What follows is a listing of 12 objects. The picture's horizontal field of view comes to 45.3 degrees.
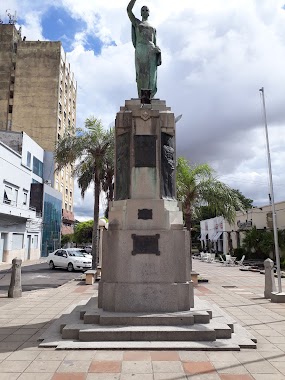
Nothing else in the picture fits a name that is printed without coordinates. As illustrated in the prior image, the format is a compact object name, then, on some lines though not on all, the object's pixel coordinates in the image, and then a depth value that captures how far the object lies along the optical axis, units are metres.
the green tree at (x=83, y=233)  65.44
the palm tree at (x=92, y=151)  19.17
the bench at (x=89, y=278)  16.39
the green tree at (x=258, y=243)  29.28
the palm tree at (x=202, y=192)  19.36
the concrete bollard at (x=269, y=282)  12.19
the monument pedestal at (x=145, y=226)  7.02
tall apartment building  51.59
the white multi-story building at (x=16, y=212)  30.61
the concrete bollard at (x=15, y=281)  12.23
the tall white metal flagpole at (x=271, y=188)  11.53
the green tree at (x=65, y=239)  56.69
